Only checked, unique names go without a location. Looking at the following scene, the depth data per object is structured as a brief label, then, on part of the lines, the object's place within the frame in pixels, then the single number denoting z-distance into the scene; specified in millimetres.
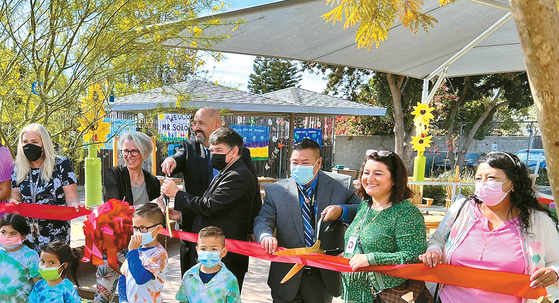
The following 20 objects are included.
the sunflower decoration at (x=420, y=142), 8078
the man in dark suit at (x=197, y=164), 3506
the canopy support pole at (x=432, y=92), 9398
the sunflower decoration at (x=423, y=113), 8328
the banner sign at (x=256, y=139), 14828
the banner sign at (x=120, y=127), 5702
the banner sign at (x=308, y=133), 15820
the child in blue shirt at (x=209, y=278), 2578
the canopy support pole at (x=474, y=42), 6332
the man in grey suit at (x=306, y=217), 2928
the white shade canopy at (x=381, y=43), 5715
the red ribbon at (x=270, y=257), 2270
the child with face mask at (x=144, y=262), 2682
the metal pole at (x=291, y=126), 13491
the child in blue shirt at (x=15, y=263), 2994
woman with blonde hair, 3326
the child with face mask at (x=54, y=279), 2844
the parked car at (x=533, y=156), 16917
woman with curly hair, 2223
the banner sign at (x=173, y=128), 12016
